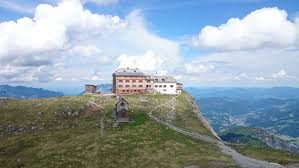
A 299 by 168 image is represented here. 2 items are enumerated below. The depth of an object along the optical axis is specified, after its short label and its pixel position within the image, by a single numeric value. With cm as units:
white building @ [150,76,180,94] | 12435
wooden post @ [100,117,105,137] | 7283
